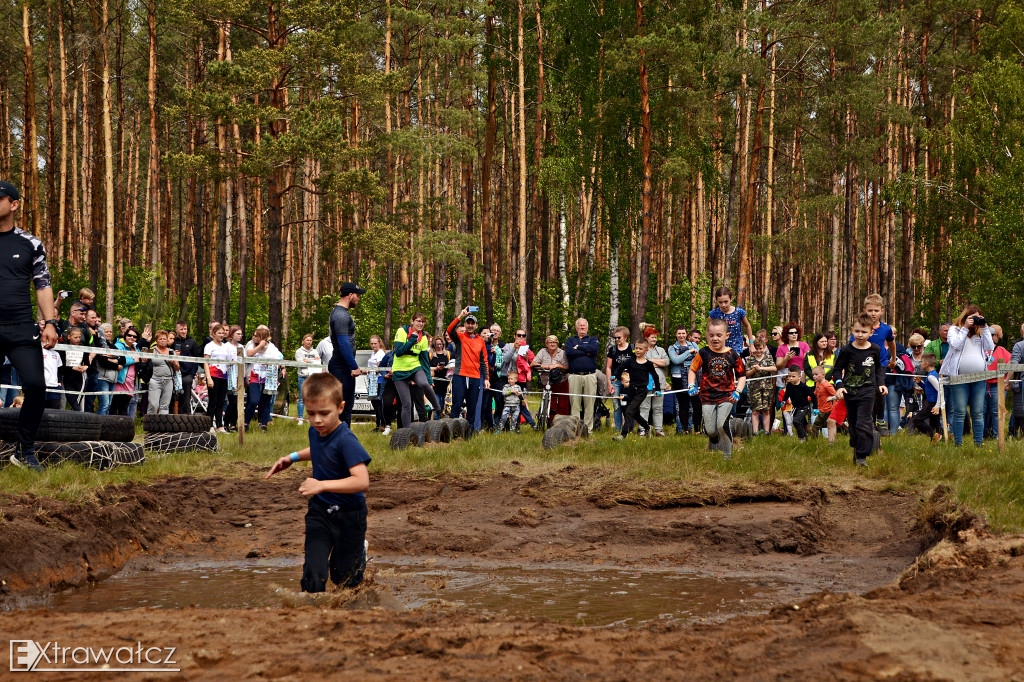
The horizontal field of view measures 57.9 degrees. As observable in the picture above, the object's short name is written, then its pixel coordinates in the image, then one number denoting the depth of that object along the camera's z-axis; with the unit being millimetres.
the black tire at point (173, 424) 12703
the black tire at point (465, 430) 14539
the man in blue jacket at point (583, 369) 15742
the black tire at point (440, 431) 13789
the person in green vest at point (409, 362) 14789
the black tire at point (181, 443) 12391
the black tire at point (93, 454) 10125
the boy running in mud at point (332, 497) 5363
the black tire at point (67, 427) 10469
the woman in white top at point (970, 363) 13250
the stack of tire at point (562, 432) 13370
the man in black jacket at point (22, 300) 7840
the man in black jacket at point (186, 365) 16141
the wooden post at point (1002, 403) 11307
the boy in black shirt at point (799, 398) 14180
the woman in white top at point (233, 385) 16219
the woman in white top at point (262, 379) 15625
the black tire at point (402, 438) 13070
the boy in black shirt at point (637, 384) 15031
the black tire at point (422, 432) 13461
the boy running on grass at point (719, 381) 11758
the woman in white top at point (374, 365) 18175
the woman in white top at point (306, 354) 18016
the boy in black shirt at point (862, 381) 10922
